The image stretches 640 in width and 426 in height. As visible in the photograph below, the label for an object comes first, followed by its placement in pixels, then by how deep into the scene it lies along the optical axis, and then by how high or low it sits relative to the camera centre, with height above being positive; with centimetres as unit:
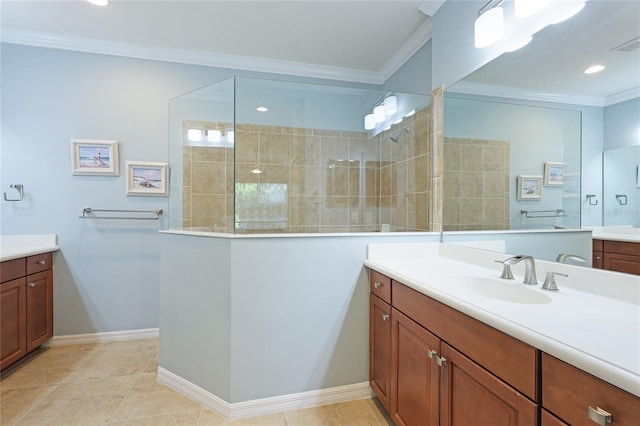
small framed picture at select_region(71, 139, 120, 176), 257 +49
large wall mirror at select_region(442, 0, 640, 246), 107 +44
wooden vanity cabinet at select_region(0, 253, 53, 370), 201 -73
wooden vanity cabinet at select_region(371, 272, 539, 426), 81 -55
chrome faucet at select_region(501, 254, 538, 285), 125 -24
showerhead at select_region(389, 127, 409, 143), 244 +69
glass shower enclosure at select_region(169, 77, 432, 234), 217 +47
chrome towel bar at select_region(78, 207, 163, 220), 259 -2
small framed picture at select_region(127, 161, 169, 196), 267 +31
